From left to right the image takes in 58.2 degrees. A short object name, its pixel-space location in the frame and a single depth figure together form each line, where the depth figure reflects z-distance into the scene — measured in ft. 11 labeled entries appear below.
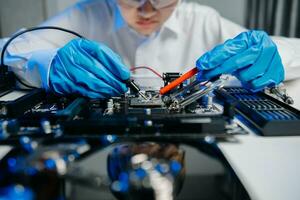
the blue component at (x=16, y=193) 1.09
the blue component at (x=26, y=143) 1.40
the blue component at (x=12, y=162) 1.27
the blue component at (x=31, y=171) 1.21
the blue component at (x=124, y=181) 1.17
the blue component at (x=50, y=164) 1.22
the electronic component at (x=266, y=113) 1.58
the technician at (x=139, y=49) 2.28
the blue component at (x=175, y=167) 1.25
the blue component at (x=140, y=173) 1.19
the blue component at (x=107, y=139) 1.45
